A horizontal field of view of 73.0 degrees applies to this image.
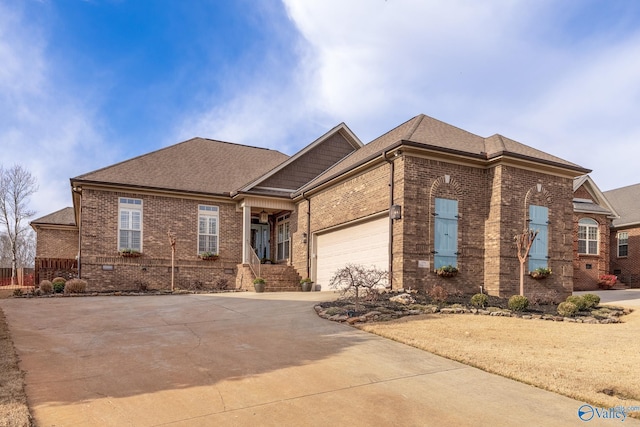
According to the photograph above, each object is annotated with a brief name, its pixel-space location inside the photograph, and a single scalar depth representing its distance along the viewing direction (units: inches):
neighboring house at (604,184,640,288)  984.3
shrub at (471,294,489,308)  448.5
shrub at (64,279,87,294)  587.5
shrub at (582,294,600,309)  474.3
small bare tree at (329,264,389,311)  418.0
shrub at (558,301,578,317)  430.3
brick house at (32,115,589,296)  524.7
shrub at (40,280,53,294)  588.1
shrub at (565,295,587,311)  453.9
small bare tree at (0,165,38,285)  1378.0
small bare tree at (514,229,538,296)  481.4
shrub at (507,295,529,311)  435.5
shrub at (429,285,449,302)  455.5
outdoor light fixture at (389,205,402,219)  506.6
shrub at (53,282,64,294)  600.4
